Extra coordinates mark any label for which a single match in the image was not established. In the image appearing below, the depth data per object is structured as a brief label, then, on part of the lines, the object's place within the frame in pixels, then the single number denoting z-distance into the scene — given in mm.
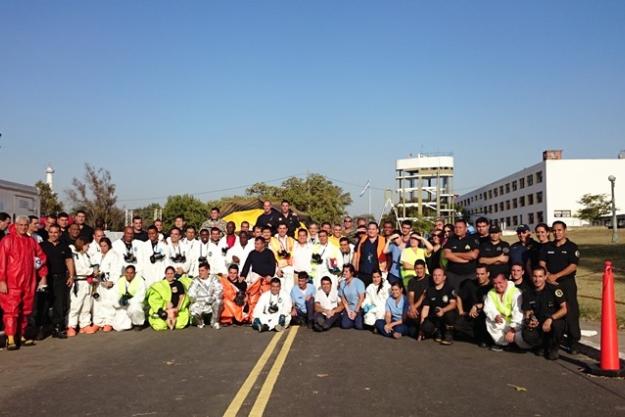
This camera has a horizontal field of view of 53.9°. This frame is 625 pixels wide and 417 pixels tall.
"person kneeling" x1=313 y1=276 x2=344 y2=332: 11366
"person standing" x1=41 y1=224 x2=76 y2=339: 10984
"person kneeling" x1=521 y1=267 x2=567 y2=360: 8602
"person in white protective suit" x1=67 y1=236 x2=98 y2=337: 11500
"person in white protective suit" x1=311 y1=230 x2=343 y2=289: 13133
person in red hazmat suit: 9633
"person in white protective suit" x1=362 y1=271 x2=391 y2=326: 11375
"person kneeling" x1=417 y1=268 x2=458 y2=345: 10016
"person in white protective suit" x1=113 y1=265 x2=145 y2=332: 11898
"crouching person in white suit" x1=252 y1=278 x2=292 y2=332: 11469
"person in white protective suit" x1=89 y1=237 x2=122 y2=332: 11867
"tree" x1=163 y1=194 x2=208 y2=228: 67000
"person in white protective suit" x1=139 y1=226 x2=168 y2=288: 13055
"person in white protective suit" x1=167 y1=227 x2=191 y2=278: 13258
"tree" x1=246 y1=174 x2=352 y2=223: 59156
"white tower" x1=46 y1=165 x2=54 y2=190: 69375
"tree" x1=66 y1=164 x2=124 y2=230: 50000
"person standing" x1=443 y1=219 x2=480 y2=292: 10797
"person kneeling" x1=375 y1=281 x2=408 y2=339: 10633
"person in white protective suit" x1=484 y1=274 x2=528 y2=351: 9156
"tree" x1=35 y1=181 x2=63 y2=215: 47438
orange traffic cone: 7445
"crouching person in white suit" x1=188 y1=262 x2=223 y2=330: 12211
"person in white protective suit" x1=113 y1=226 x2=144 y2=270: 12703
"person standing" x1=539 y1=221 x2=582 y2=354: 9148
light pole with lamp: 39997
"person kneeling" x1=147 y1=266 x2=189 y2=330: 11805
